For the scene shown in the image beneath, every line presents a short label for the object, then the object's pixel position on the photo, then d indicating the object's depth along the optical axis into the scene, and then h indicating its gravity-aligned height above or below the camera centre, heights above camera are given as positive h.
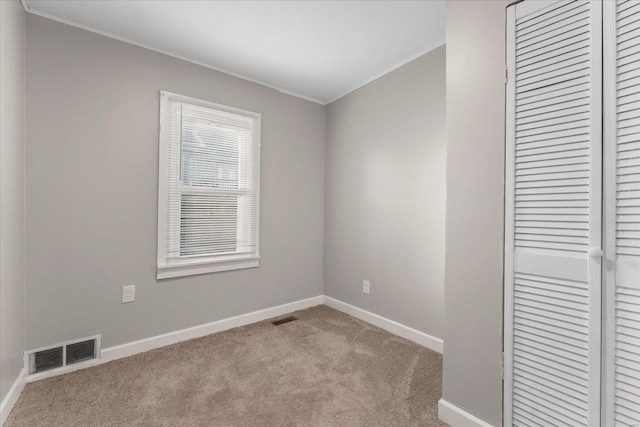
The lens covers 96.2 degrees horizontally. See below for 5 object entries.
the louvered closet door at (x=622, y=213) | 1.01 +0.03
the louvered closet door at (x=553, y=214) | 1.10 +0.02
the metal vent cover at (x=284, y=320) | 2.87 -1.09
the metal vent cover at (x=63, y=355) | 1.90 -1.00
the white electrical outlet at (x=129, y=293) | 2.23 -0.65
